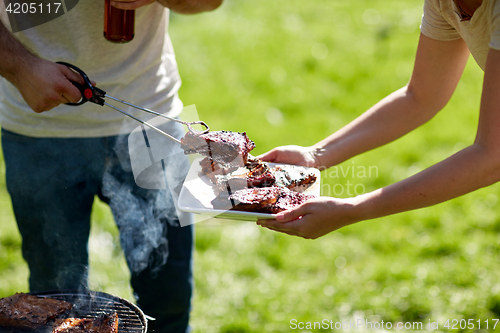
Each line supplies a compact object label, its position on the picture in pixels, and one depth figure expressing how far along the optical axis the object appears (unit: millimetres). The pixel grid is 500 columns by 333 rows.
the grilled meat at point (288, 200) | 3121
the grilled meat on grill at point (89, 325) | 2998
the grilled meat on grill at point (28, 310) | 3013
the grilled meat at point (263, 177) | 3168
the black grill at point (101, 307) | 3057
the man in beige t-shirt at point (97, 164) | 3247
